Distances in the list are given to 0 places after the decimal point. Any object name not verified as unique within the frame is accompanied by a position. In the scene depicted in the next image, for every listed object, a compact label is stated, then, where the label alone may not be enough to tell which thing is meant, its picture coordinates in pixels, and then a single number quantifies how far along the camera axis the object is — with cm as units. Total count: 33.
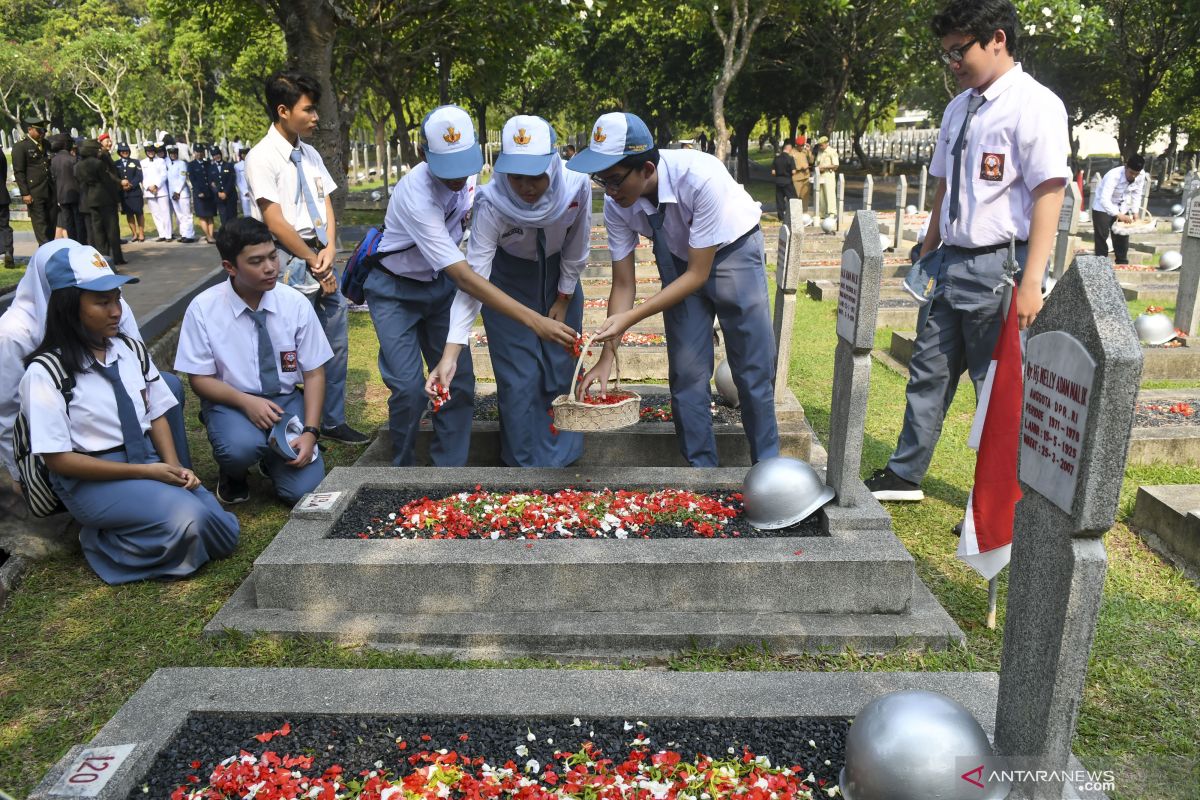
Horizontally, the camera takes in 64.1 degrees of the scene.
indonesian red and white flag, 368
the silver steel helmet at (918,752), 241
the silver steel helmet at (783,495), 408
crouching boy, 494
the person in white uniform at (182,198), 1747
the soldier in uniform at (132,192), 1679
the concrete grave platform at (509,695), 299
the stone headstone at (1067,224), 1095
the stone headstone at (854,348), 393
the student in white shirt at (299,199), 582
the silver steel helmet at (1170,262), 1296
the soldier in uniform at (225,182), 1772
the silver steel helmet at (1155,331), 810
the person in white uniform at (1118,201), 1371
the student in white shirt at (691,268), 422
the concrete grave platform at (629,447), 558
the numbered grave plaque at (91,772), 261
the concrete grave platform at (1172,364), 780
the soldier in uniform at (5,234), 1338
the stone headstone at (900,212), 1568
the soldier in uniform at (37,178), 1319
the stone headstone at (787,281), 607
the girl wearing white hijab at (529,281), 436
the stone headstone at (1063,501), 211
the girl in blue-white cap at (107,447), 407
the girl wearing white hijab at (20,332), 421
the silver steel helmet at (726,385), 634
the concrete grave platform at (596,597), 368
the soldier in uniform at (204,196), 1750
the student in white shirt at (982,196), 420
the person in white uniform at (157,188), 1741
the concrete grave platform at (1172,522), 441
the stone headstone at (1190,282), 834
